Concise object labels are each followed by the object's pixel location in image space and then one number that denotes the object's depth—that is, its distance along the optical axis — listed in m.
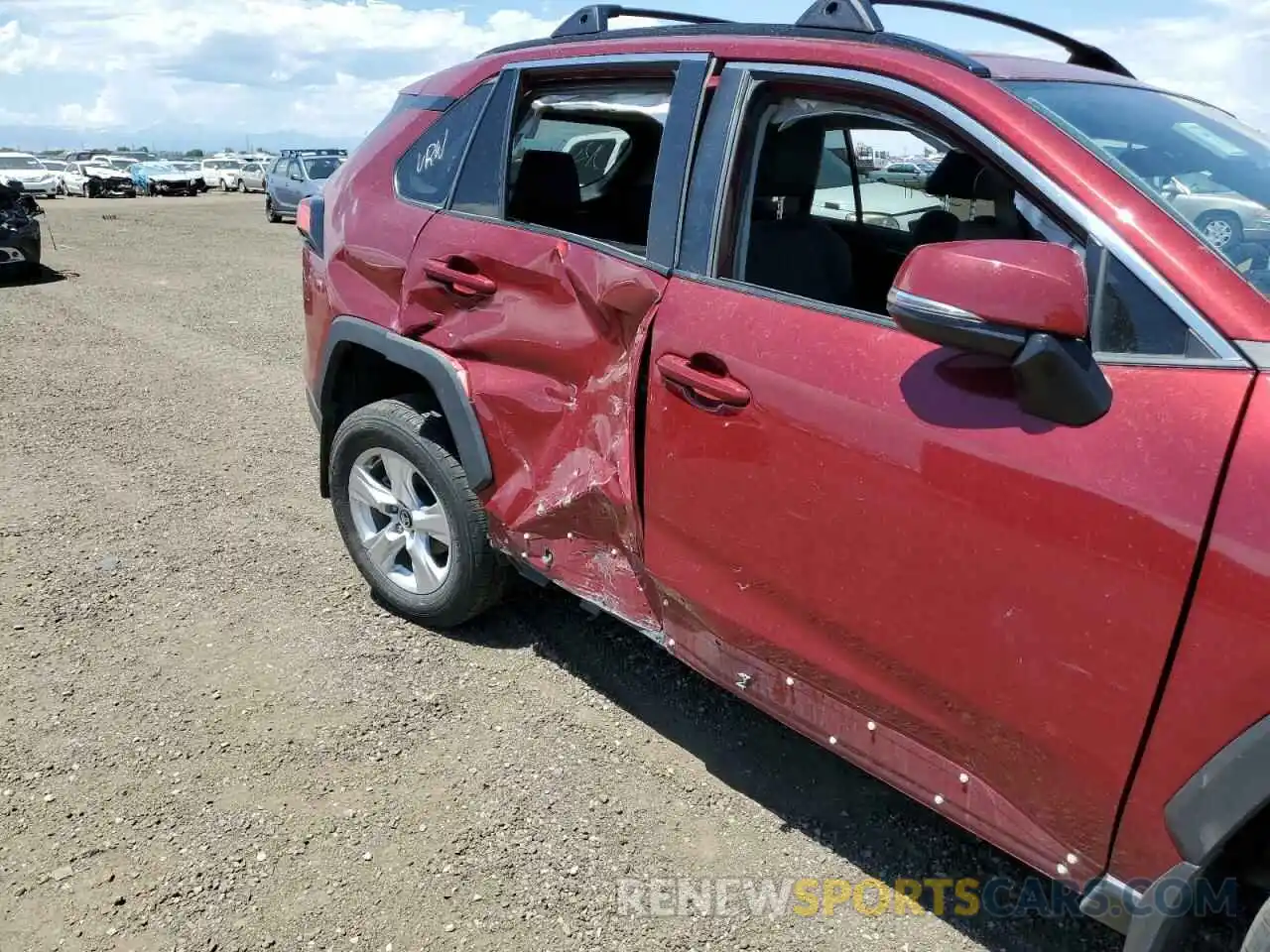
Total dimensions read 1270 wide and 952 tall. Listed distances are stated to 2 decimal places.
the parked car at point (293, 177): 20.66
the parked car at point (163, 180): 36.31
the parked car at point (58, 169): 33.25
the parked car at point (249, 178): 39.03
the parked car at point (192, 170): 37.66
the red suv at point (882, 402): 1.59
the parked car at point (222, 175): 40.19
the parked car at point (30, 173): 31.05
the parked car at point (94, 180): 33.47
